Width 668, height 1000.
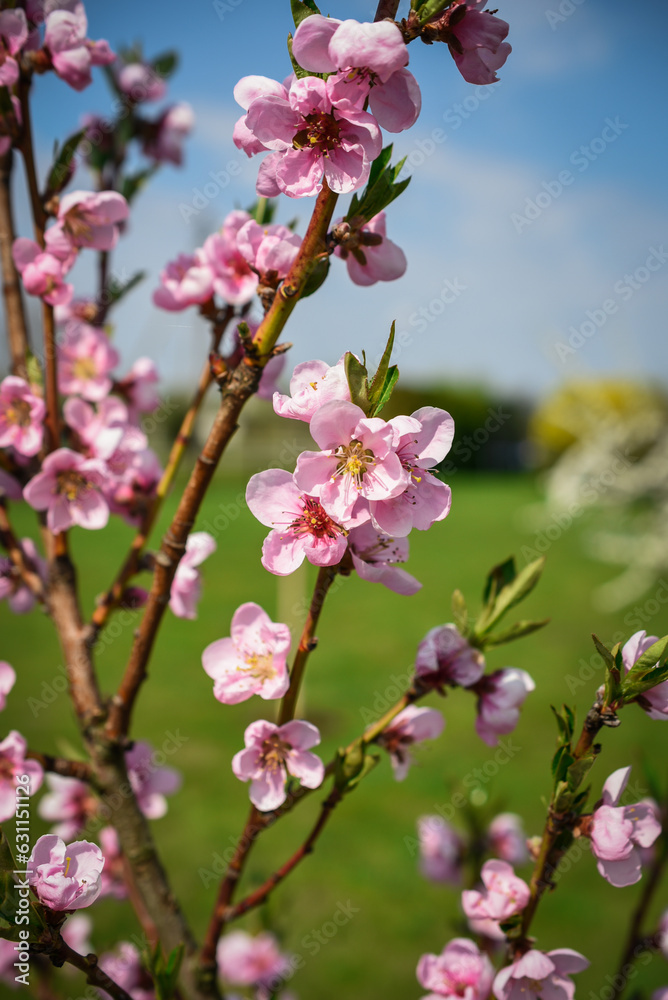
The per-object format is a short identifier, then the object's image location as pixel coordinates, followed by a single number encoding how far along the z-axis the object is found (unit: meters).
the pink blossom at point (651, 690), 0.50
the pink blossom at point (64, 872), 0.47
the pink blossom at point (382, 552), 0.50
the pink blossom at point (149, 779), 0.64
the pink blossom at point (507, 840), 0.74
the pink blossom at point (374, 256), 0.53
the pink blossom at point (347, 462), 0.47
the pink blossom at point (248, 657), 0.53
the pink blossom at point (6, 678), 0.56
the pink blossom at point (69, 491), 0.61
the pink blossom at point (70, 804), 0.69
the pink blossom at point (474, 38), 0.49
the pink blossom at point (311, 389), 0.48
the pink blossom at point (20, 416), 0.61
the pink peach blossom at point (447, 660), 0.55
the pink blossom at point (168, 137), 0.93
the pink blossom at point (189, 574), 0.64
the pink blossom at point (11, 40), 0.58
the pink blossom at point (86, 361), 0.66
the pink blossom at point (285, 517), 0.49
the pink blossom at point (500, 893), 0.53
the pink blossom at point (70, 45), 0.60
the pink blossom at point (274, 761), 0.53
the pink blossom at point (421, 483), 0.48
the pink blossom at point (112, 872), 0.67
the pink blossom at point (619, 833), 0.51
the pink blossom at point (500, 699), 0.56
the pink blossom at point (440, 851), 0.72
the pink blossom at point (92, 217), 0.61
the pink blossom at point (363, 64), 0.47
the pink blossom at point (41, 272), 0.61
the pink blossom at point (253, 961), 0.83
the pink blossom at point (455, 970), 0.54
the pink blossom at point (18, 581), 0.63
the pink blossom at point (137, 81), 0.86
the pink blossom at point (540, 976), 0.51
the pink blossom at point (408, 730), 0.56
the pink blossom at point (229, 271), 0.60
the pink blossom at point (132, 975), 0.65
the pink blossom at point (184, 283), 0.61
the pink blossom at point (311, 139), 0.48
